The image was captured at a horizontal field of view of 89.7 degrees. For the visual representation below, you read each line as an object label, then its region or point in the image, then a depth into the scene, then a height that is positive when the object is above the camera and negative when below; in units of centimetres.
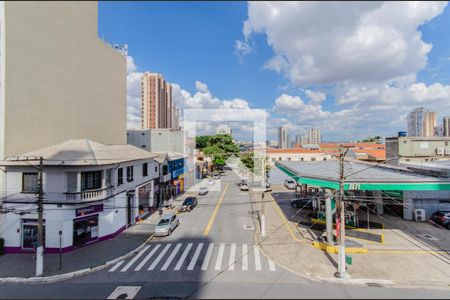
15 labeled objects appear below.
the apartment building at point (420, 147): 3209 +81
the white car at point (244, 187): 3956 -606
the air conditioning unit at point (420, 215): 2155 -601
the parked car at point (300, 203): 2720 -607
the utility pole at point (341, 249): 1242 -532
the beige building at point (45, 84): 1445 +515
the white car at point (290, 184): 4023 -572
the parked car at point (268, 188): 3902 -625
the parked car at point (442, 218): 1957 -582
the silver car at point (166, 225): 1903 -632
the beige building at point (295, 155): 6650 -73
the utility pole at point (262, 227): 1880 -628
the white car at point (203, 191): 3576 -615
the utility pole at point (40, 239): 1342 -527
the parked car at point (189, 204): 2639 -621
